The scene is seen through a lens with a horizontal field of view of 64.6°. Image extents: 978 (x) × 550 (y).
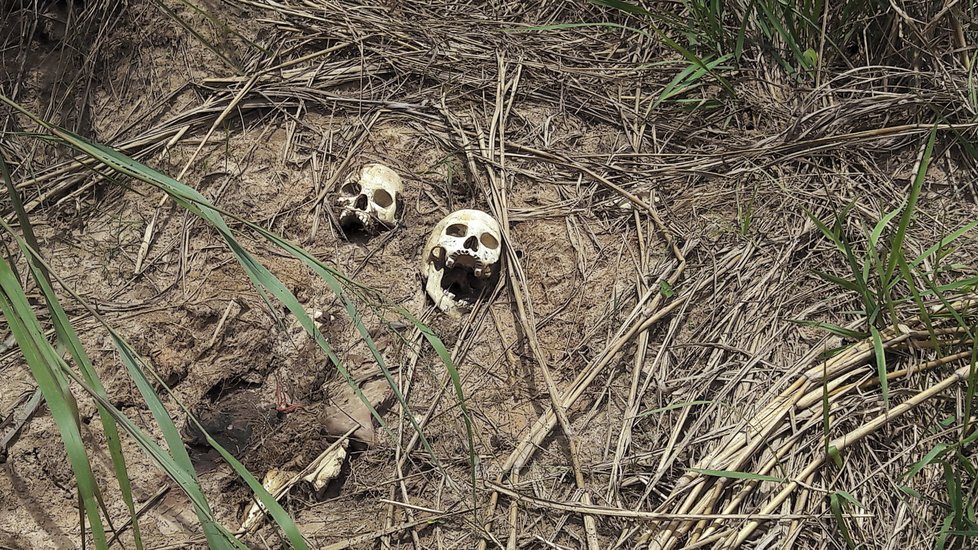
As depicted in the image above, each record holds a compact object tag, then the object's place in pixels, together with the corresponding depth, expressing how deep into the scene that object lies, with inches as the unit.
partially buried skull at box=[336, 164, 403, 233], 104.8
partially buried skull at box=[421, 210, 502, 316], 98.4
